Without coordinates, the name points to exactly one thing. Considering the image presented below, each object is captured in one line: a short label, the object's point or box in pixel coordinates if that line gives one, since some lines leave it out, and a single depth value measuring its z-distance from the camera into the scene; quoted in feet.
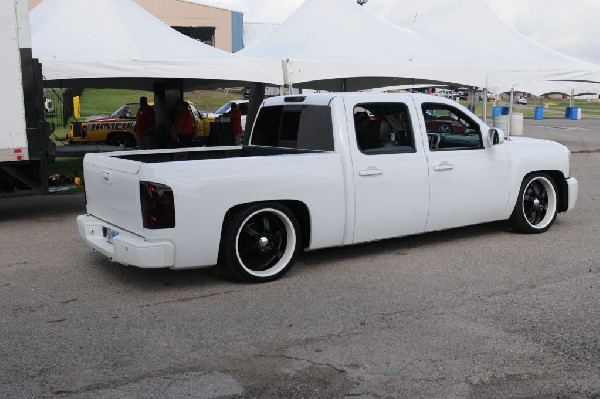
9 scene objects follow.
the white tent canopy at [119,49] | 36.96
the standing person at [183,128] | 52.32
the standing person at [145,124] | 54.75
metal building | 172.65
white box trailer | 29.04
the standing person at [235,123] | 58.59
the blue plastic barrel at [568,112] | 150.42
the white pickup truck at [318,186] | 17.69
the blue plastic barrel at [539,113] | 148.76
